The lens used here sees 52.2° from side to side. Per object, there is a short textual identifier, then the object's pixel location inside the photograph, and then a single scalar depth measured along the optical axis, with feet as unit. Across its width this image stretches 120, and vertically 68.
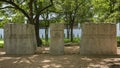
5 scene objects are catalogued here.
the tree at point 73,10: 48.11
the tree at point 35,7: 34.45
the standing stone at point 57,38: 22.36
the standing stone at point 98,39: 21.98
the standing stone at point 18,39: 22.89
